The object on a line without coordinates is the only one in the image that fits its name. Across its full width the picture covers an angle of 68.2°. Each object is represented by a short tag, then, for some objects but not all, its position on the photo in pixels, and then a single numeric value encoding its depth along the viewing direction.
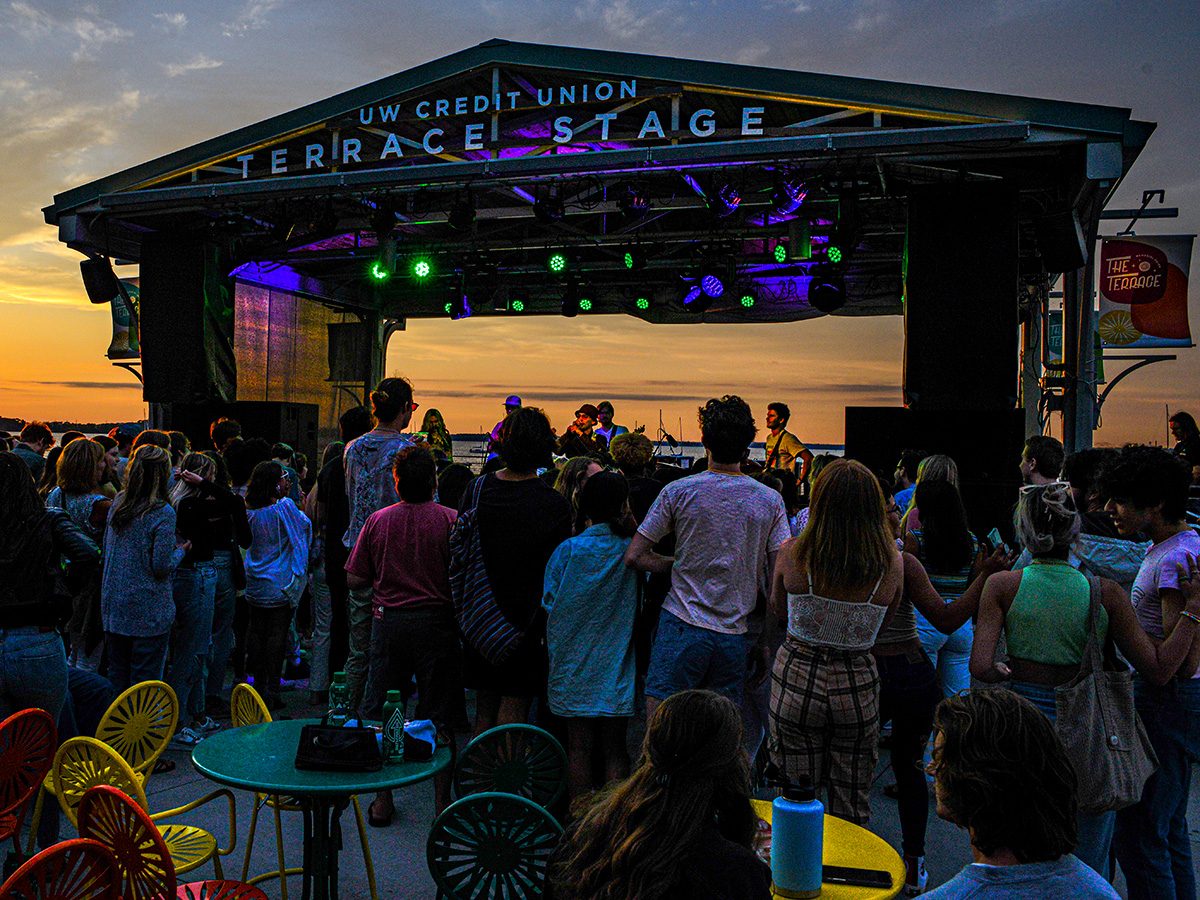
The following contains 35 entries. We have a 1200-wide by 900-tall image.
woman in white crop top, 2.83
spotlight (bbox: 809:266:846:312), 9.88
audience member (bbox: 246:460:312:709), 5.29
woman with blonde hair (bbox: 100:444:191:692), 4.29
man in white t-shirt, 3.28
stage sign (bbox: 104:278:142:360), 11.04
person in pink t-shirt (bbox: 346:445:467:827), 3.71
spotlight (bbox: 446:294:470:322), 13.42
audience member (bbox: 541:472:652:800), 3.32
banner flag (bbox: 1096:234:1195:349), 8.63
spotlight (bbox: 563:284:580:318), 12.49
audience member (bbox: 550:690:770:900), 1.52
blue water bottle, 1.90
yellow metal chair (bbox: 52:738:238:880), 2.19
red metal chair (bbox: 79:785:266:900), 1.86
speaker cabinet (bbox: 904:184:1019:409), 7.25
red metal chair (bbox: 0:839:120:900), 1.67
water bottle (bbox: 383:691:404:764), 2.69
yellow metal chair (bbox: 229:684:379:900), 2.97
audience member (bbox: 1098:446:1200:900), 2.68
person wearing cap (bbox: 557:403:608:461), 8.04
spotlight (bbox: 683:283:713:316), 11.08
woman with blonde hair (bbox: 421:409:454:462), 7.32
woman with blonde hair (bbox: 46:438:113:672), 4.69
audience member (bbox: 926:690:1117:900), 1.42
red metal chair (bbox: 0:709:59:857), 2.58
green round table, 2.42
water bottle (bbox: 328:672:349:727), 2.79
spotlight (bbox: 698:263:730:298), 10.74
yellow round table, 1.96
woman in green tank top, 2.54
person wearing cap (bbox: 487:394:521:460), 6.66
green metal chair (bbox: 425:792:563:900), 2.01
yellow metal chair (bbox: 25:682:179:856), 2.80
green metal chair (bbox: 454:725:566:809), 2.54
